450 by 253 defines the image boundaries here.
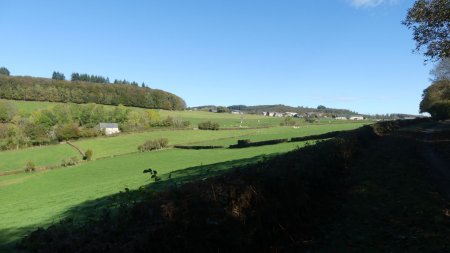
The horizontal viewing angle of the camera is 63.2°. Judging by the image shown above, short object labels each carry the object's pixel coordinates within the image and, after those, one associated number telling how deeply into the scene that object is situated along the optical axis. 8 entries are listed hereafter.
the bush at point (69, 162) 60.19
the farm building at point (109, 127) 103.44
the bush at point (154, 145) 71.12
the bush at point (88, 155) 64.31
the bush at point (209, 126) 96.50
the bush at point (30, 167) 58.06
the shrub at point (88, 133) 89.65
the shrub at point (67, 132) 85.69
